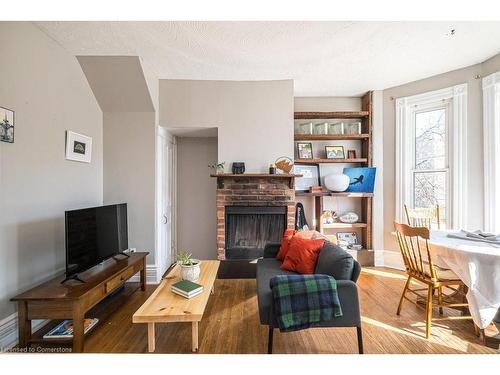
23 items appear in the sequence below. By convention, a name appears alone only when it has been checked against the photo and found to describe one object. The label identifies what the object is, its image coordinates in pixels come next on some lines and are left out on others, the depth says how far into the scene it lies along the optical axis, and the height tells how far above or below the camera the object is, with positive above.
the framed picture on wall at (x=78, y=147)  2.34 +0.47
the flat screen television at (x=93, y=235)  1.88 -0.46
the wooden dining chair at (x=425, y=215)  2.77 -0.34
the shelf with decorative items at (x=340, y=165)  3.42 +0.37
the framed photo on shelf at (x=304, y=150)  3.53 +0.61
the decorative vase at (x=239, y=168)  3.06 +0.28
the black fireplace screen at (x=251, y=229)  3.16 -0.58
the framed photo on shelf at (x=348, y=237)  3.59 -0.79
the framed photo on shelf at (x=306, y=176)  3.55 +0.20
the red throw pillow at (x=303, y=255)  2.03 -0.63
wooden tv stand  1.60 -0.84
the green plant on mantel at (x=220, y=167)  3.07 +0.30
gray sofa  1.55 -0.75
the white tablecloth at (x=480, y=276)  1.54 -0.63
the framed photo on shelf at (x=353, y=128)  3.51 +0.95
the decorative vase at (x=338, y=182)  3.33 +0.09
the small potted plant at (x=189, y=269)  1.96 -0.71
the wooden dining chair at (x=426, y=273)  1.83 -0.76
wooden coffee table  1.46 -0.83
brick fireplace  3.15 -0.15
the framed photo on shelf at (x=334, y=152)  3.56 +0.58
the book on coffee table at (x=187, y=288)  1.71 -0.79
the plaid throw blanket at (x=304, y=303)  1.48 -0.77
